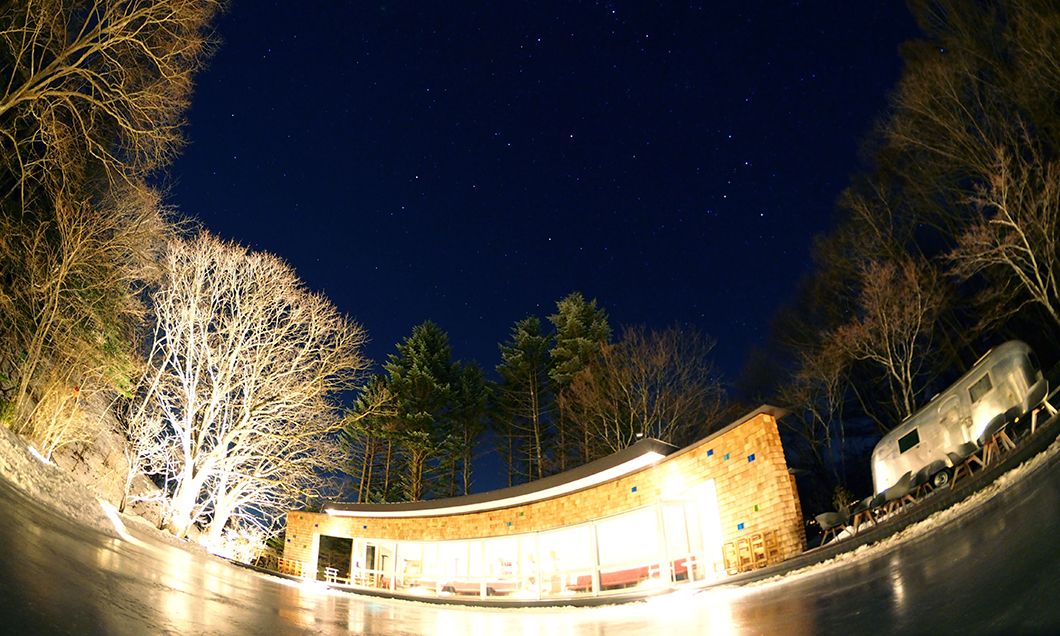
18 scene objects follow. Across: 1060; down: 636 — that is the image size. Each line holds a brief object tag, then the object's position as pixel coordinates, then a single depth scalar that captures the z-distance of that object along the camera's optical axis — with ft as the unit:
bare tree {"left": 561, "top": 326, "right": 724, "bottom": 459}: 71.51
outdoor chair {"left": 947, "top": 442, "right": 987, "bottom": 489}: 29.40
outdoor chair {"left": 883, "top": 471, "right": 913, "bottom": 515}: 33.83
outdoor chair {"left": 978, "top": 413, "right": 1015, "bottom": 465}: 28.81
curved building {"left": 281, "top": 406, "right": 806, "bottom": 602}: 34.71
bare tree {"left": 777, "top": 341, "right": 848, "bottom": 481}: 66.44
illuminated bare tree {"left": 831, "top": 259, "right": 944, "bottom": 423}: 54.44
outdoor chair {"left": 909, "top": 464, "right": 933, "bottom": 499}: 33.31
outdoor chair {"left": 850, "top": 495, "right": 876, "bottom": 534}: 31.83
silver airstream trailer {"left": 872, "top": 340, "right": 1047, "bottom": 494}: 32.07
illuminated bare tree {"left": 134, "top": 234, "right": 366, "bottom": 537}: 49.44
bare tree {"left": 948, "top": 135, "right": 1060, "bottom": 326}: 41.81
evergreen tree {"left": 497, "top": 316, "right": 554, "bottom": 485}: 100.89
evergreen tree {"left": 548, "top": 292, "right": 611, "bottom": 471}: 91.91
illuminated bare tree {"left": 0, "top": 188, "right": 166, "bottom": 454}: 29.09
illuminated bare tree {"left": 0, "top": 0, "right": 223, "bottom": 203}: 28.02
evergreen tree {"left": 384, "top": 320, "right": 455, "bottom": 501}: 99.04
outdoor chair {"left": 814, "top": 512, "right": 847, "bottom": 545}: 34.35
